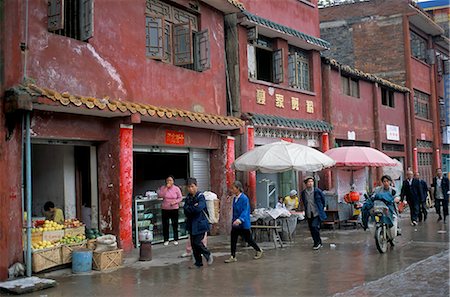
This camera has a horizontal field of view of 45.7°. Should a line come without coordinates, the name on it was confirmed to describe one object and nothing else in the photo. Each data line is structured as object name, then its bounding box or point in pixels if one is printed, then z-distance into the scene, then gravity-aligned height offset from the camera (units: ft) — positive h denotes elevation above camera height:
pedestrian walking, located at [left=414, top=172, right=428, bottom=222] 55.26 -2.65
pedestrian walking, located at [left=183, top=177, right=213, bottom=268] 31.14 -2.17
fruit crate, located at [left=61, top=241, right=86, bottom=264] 30.96 -3.73
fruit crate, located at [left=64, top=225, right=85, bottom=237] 32.17 -2.70
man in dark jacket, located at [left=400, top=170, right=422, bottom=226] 54.34 -1.97
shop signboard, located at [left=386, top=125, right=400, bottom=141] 81.10 +6.78
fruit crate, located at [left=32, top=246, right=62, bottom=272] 29.13 -3.93
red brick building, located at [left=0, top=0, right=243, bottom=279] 28.84 +5.06
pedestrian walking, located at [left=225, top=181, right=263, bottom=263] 33.47 -2.37
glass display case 38.58 -2.48
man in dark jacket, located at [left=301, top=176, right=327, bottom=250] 38.32 -2.22
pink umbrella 51.15 +1.89
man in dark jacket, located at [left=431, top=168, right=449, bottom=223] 56.03 -1.70
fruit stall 29.55 -3.17
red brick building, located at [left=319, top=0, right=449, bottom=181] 88.02 +22.32
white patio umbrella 41.45 +1.65
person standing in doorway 39.83 -1.42
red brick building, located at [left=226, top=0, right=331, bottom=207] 49.39 +10.64
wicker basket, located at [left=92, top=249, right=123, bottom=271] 31.19 -4.37
